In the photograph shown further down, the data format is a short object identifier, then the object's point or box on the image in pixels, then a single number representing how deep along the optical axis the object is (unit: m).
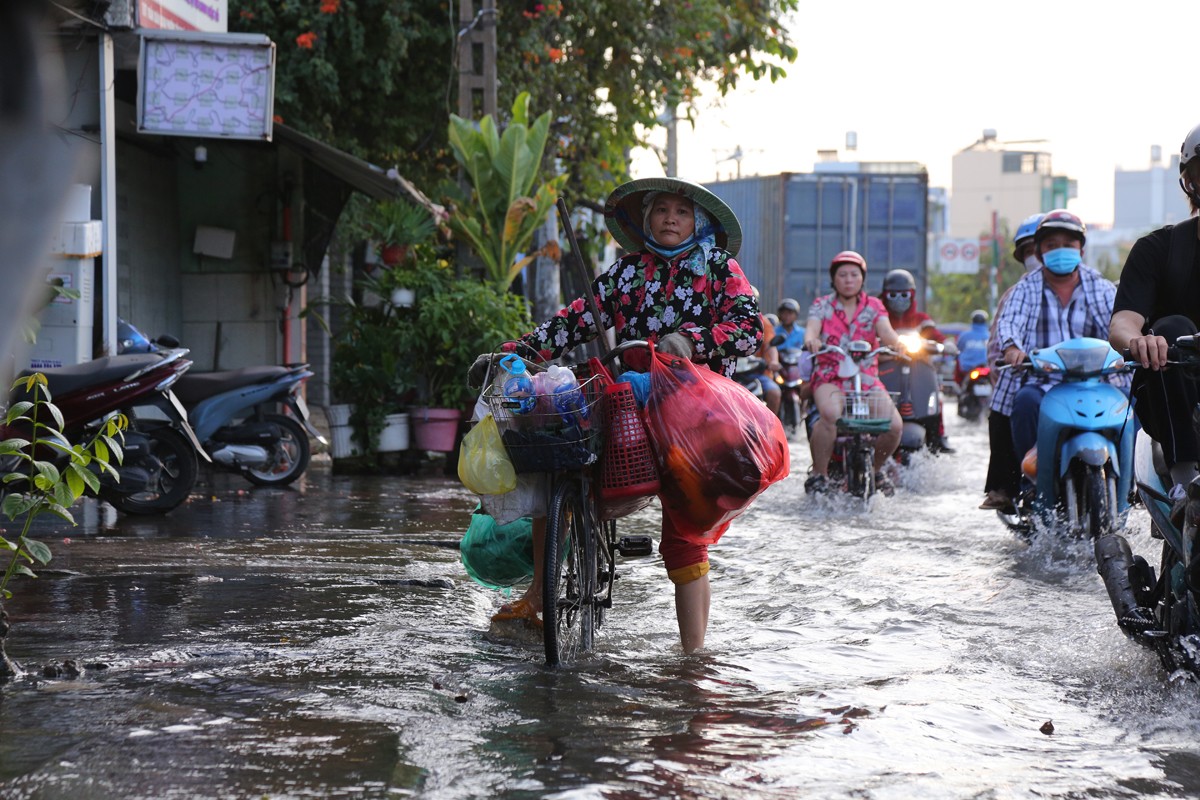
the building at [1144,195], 170.75
